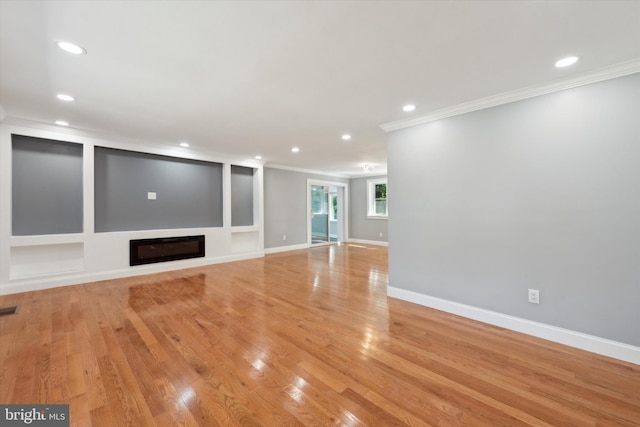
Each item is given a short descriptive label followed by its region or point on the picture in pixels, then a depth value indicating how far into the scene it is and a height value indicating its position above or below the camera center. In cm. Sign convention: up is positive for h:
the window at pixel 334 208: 915 +19
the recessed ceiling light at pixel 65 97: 267 +127
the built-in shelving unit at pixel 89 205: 366 +17
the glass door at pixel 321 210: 886 +12
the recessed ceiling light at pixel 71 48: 180 +122
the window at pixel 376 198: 838 +51
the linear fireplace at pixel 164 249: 454 -67
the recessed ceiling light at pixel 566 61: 193 +118
